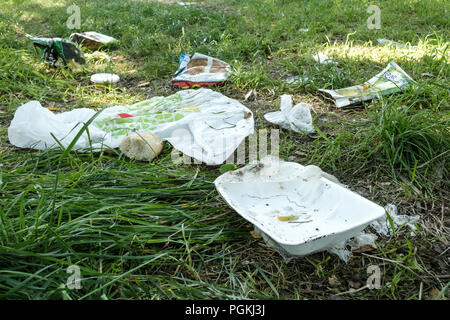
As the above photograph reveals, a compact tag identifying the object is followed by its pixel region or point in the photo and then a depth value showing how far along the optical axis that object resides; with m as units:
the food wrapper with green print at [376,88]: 2.50
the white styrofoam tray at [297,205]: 1.30
